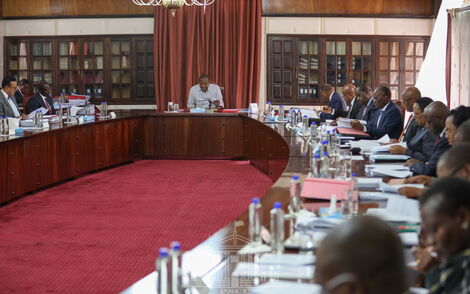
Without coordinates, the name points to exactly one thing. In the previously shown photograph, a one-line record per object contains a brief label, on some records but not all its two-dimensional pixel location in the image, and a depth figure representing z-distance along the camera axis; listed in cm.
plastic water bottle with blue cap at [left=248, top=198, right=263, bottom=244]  308
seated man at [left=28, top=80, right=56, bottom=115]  1083
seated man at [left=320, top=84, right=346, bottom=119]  1112
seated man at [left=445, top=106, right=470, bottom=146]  450
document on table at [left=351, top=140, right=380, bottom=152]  647
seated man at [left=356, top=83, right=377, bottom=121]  923
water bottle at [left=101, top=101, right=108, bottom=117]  1087
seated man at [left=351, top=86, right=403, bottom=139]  809
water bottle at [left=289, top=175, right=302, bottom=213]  363
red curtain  1355
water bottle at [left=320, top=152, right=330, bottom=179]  471
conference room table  295
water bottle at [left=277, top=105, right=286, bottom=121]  1043
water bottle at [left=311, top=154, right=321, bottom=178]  471
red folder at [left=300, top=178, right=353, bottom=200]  408
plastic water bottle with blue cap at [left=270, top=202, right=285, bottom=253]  296
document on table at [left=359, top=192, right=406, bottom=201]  405
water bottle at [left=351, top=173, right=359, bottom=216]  357
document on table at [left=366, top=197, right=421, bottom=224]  337
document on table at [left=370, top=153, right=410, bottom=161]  567
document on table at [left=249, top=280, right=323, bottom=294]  232
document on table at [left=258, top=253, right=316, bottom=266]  271
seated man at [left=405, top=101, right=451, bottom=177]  498
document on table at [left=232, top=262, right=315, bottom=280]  254
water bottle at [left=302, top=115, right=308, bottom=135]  843
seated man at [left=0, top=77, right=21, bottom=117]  975
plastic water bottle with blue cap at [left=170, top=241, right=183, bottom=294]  232
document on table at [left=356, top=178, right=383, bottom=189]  442
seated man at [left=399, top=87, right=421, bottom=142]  683
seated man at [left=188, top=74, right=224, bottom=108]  1249
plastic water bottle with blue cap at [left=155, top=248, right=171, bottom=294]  223
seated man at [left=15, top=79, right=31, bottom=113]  1171
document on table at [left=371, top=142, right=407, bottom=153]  602
